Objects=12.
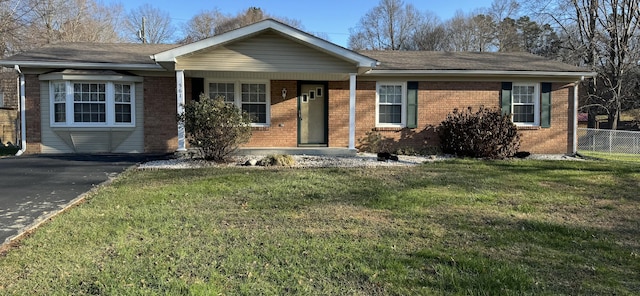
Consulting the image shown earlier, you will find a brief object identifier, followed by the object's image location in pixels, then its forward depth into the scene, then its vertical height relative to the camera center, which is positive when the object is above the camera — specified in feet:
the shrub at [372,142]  42.73 -1.07
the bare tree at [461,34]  148.25 +35.90
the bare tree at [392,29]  156.59 +39.70
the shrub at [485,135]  37.40 -0.27
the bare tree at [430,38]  153.28 +35.41
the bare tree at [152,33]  127.65 +31.91
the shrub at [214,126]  31.27 +0.41
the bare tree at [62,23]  81.97 +26.05
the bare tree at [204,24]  138.55 +36.63
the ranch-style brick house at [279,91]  35.96 +4.06
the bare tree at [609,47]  83.46 +18.13
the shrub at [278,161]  32.45 -2.35
